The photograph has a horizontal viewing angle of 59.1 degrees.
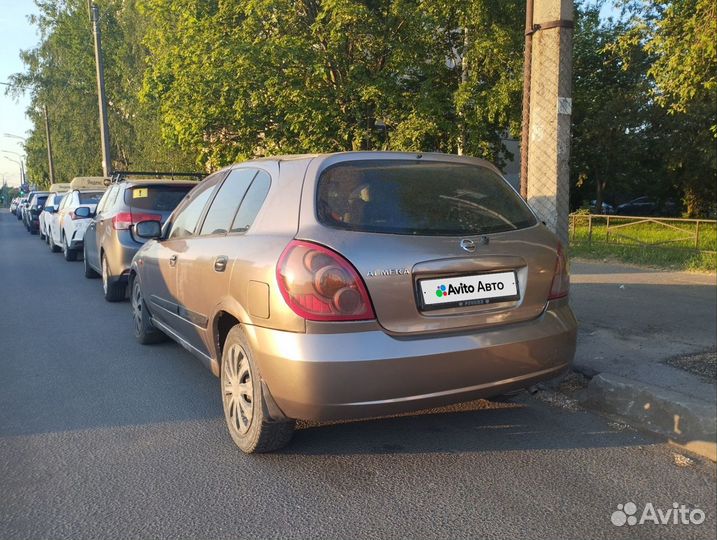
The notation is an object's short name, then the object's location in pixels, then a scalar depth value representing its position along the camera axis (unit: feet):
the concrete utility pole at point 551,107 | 17.51
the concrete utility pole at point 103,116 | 64.23
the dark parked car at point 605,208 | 96.21
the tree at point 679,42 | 23.77
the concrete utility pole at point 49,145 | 134.25
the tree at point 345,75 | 41.60
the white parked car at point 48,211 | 56.65
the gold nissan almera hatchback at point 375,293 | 10.11
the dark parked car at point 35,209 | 80.18
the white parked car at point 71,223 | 43.16
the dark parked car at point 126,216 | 26.92
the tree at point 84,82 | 104.52
